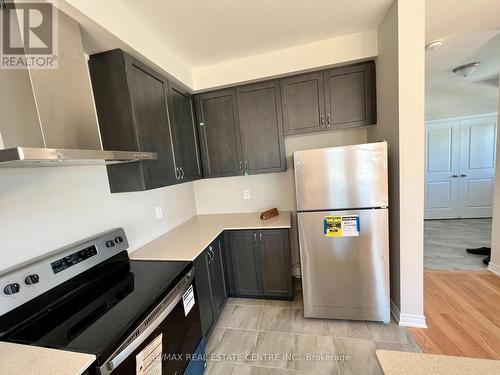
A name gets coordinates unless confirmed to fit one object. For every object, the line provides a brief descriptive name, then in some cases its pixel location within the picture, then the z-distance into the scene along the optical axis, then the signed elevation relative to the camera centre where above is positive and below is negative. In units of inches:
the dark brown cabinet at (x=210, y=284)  63.9 -39.1
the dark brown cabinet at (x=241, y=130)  87.4 +15.0
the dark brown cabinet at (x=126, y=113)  56.1 +17.6
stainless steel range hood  32.6 +13.5
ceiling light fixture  98.4 +36.2
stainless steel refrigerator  65.7 -23.8
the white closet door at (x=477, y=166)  169.8 -18.7
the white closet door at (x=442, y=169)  175.5 -19.3
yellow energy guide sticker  67.7 -22.6
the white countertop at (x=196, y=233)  62.8 -24.2
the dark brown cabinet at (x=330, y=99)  79.3 +22.5
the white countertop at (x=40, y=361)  26.1 -23.2
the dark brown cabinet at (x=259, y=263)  82.7 -40.1
